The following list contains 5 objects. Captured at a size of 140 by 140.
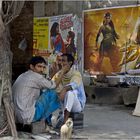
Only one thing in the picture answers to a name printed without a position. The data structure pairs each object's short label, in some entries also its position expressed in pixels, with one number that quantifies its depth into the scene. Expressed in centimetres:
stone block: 927
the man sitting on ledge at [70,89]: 941
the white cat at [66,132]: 665
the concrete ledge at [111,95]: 1367
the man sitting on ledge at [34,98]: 920
